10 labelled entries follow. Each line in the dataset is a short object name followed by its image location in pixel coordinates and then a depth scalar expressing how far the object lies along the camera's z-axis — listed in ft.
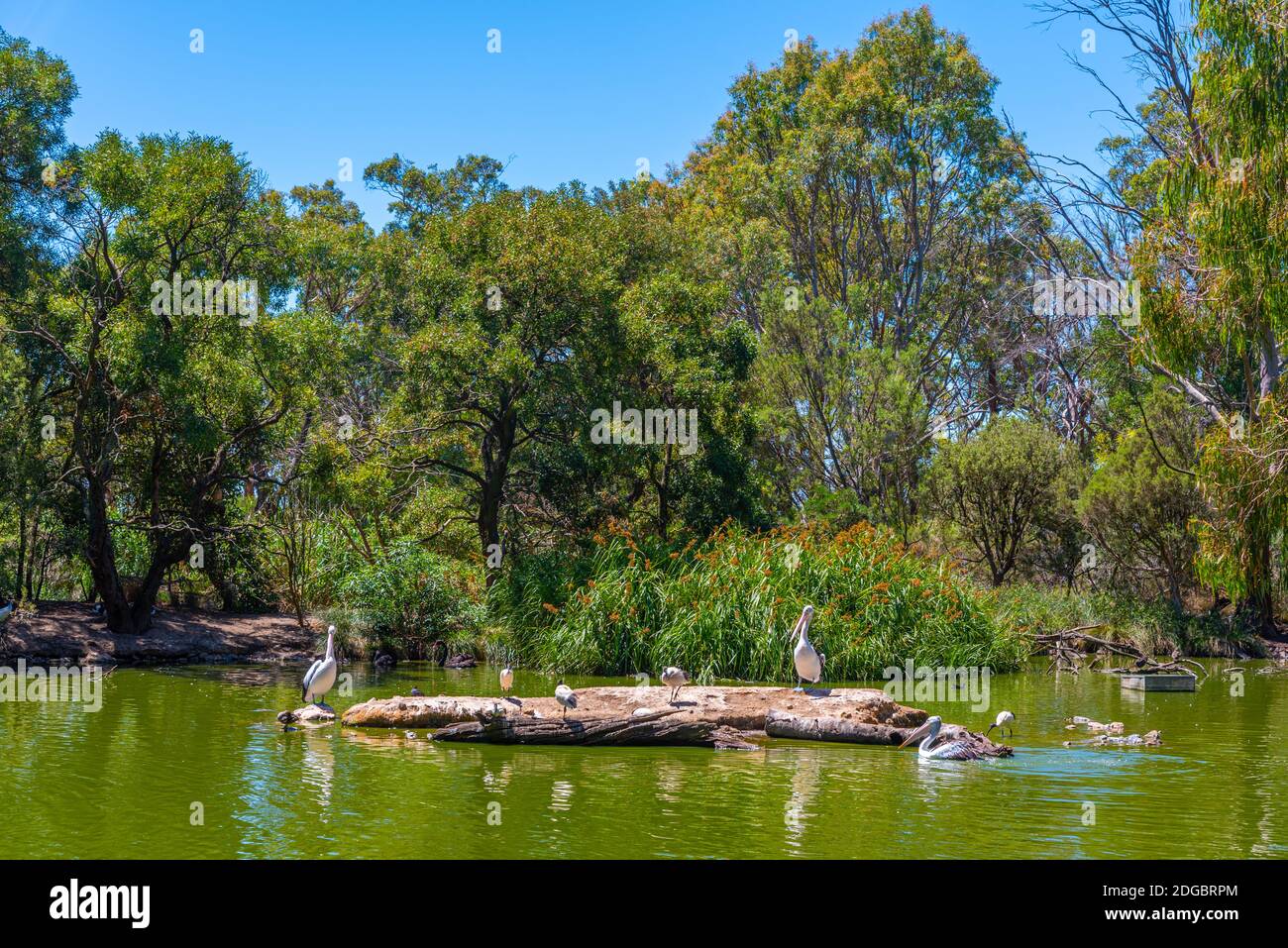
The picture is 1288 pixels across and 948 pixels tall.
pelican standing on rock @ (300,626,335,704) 46.21
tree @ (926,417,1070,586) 93.76
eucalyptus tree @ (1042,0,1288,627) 41.06
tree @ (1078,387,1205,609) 86.94
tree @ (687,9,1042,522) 100.01
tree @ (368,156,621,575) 73.67
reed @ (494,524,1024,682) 62.34
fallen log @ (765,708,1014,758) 43.09
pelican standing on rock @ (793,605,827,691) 45.85
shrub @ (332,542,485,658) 74.69
